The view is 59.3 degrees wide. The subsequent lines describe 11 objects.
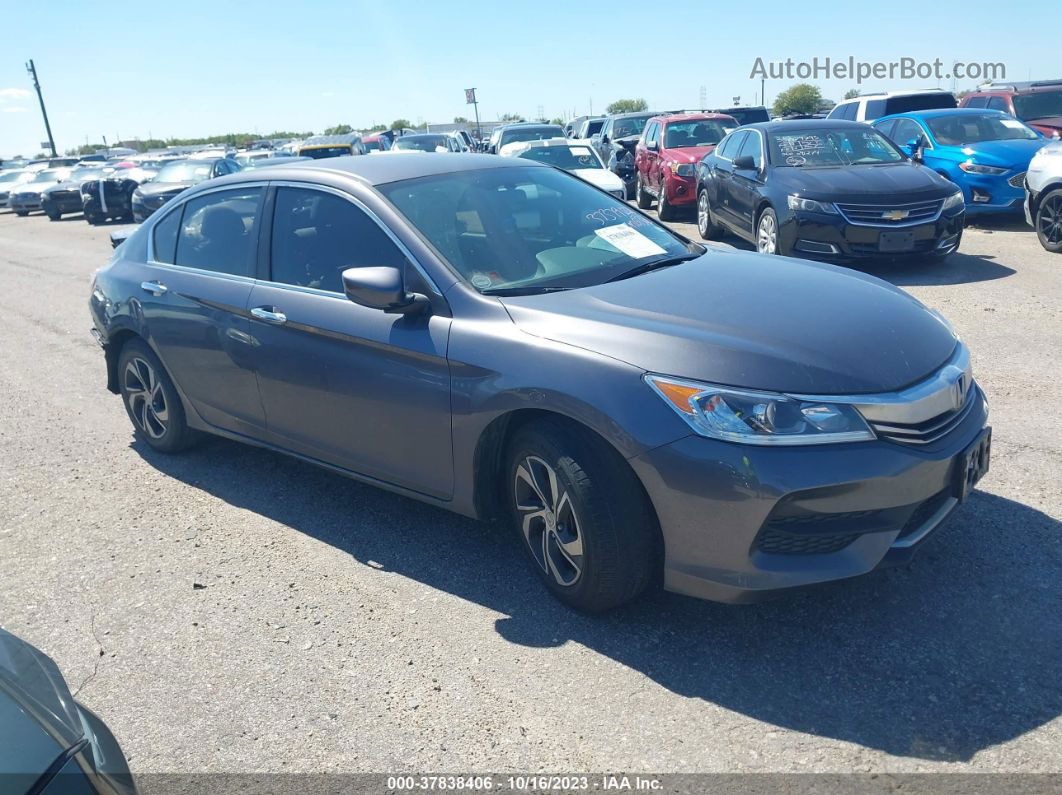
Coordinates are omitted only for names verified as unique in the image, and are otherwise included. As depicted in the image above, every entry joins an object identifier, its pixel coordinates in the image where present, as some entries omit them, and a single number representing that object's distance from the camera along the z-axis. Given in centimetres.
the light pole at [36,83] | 6519
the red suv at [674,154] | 1464
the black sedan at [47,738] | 189
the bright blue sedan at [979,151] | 1177
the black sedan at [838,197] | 907
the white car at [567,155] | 1470
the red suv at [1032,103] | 1581
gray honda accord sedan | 300
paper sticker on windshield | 427
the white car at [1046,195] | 979
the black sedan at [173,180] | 2056
